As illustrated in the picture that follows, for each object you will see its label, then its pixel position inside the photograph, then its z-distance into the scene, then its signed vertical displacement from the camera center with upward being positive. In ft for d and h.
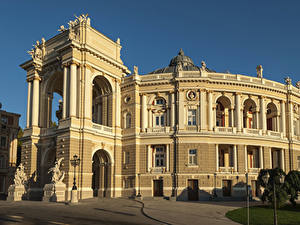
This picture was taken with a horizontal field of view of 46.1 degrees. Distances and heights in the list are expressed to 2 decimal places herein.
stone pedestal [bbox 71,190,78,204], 120.57 -14.31
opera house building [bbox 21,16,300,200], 150.00 +12.91
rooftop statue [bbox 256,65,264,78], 173.27 +41.08
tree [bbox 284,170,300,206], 110.60 -9.29
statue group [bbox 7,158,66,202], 134.41 -12.81
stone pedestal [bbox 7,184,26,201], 151.84 -16.80
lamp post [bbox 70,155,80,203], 120.58 -13.97
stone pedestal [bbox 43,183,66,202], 133.90 -14.91
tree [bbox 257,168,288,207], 102.79 -10.91
